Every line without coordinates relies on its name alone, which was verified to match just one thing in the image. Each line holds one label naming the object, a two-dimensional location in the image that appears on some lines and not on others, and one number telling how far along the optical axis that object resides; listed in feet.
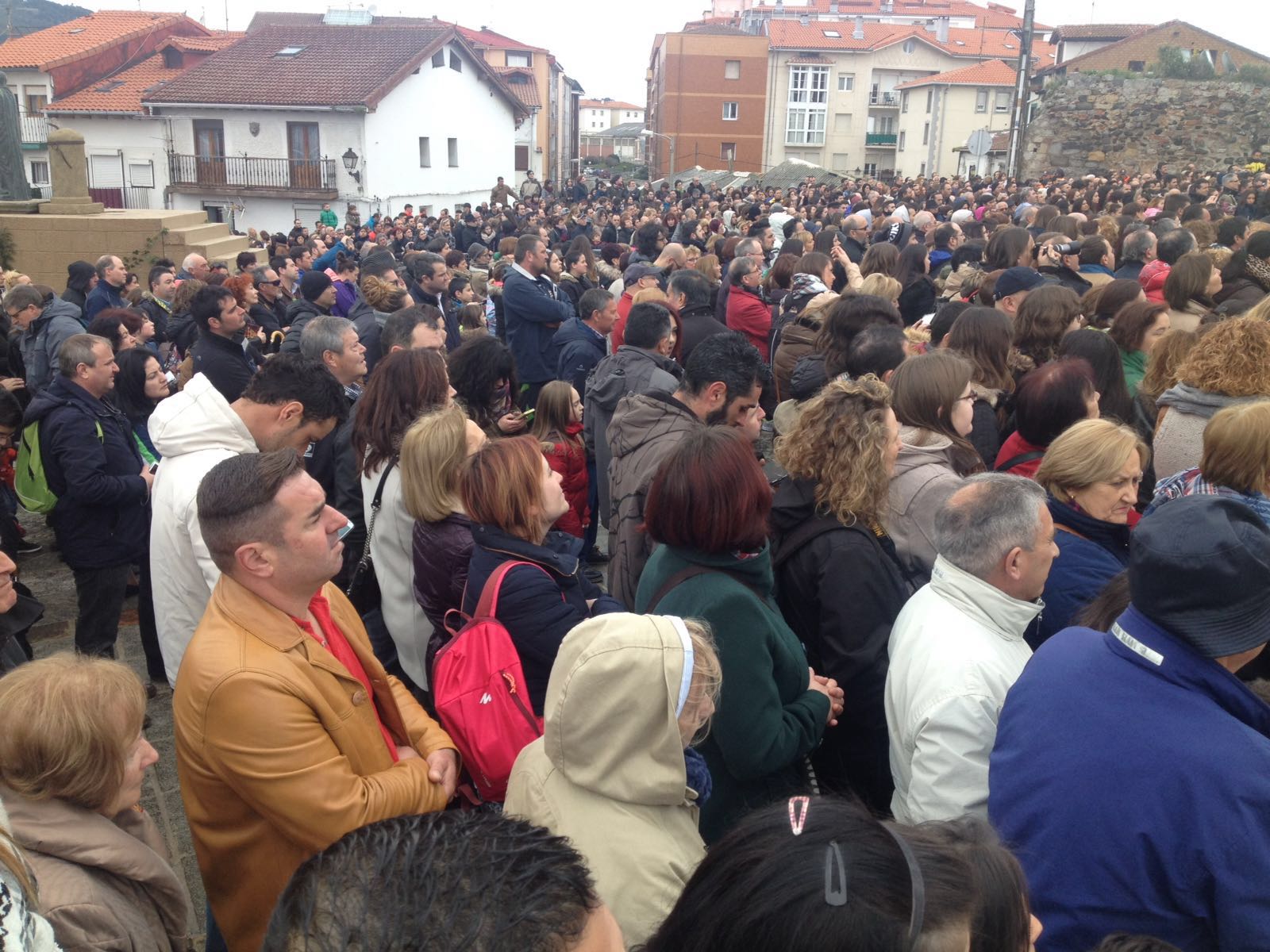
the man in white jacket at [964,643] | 7.79
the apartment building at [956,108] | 181.06
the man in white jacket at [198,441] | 11.12
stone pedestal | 51.44
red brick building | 206.39
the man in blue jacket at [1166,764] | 5.83
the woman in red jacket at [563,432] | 17.69
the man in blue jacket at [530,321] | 25.72
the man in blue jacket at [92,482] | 15.46
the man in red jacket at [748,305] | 25.57
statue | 55.16
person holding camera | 23.56
